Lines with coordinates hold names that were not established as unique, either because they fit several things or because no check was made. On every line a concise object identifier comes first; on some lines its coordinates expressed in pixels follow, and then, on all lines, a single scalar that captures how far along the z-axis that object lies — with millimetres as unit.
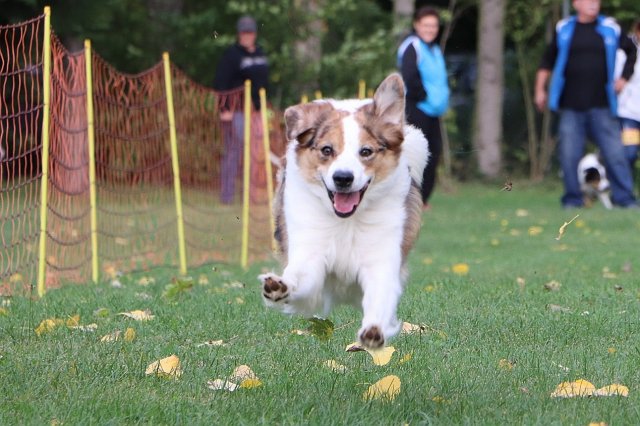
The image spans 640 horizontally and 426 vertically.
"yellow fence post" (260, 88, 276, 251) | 19721
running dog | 8377
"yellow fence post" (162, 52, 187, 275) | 16517
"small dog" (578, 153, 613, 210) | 27993
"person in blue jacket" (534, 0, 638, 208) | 24224
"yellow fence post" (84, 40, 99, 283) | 13983
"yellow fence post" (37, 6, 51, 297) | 12413
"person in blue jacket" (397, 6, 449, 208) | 17213
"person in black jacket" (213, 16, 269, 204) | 22859
